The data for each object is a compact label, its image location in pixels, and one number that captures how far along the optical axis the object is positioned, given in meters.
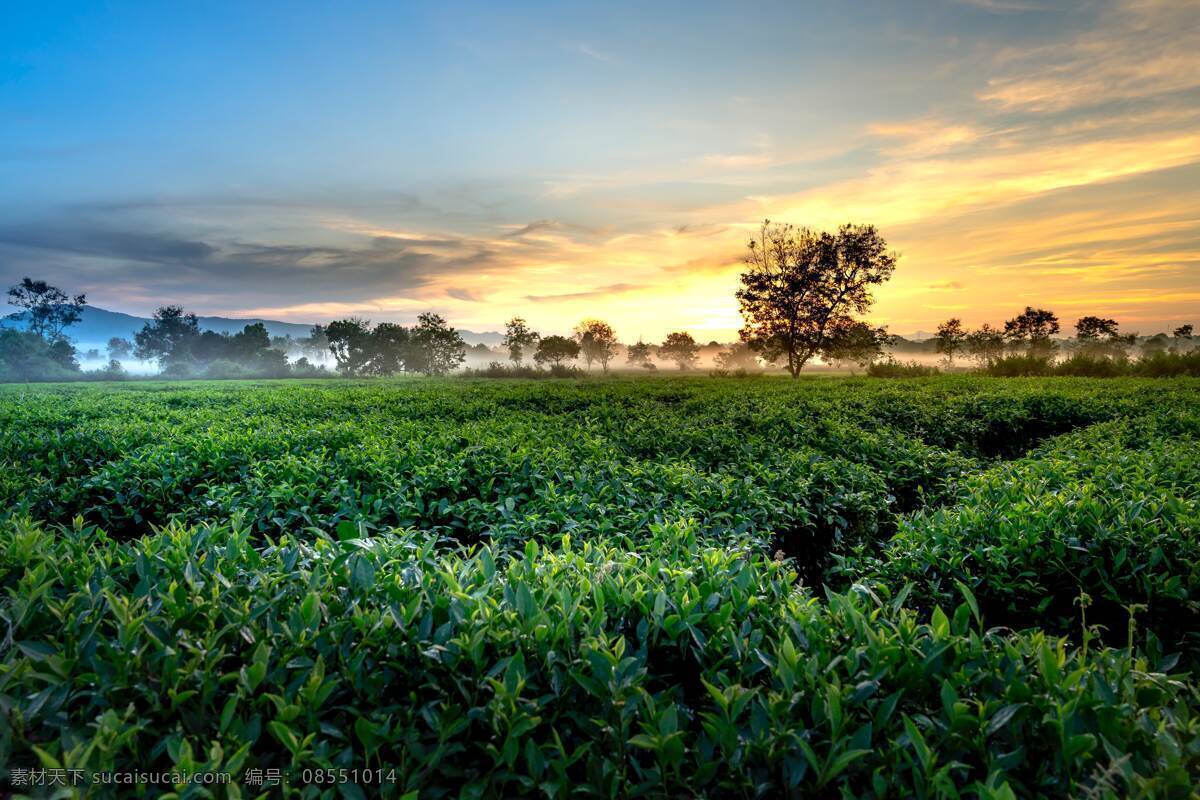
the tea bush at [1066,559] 3.12
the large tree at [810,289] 37.31
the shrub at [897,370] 35.03
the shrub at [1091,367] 28.97
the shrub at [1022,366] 31.48
